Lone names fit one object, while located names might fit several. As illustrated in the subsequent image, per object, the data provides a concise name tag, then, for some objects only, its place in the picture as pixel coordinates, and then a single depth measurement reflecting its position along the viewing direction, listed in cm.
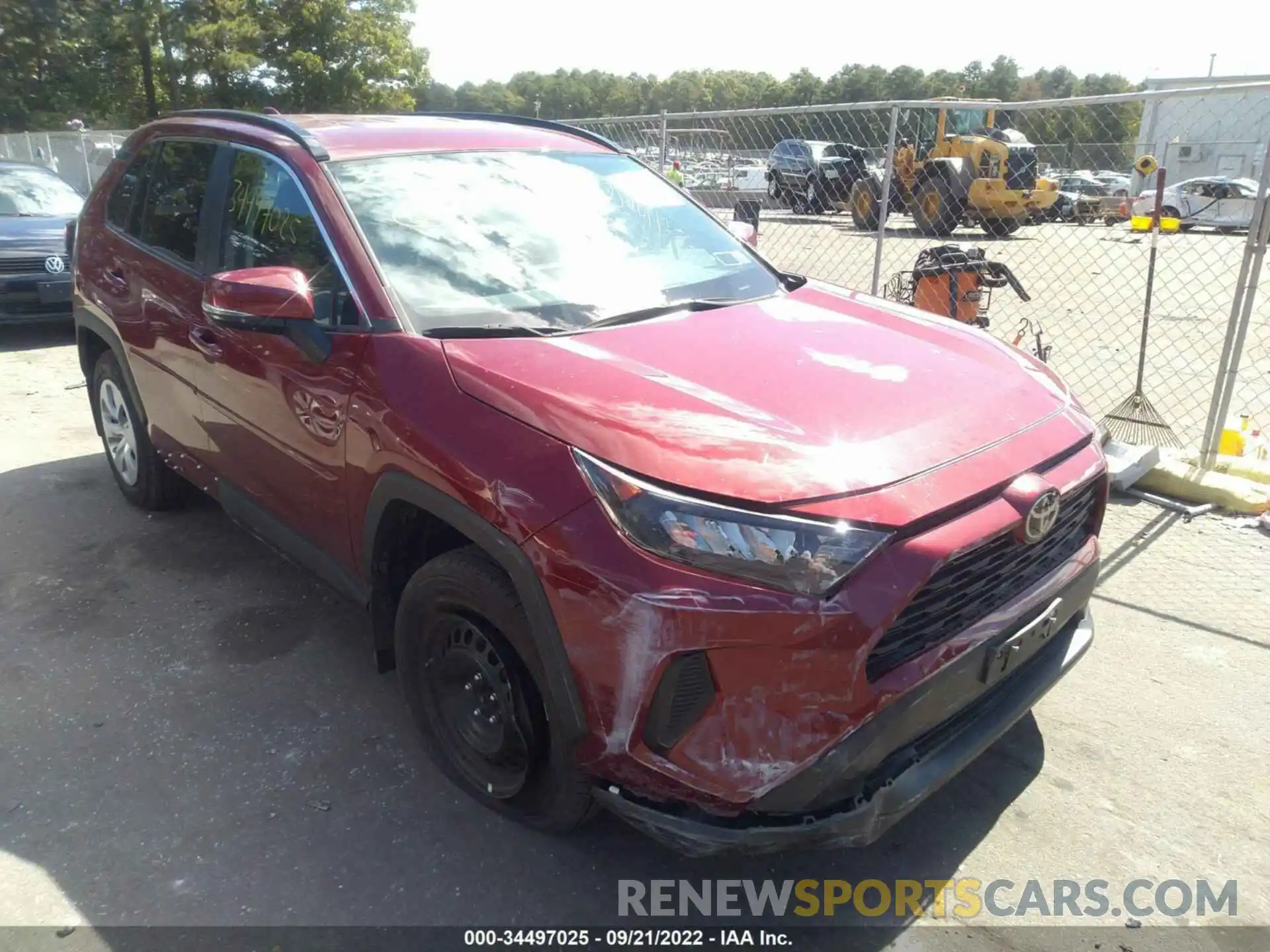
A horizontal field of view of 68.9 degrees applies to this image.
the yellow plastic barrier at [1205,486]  484
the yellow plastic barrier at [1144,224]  532
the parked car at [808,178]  1224
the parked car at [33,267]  830
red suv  196
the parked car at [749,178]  1024
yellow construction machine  1084
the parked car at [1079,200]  938
